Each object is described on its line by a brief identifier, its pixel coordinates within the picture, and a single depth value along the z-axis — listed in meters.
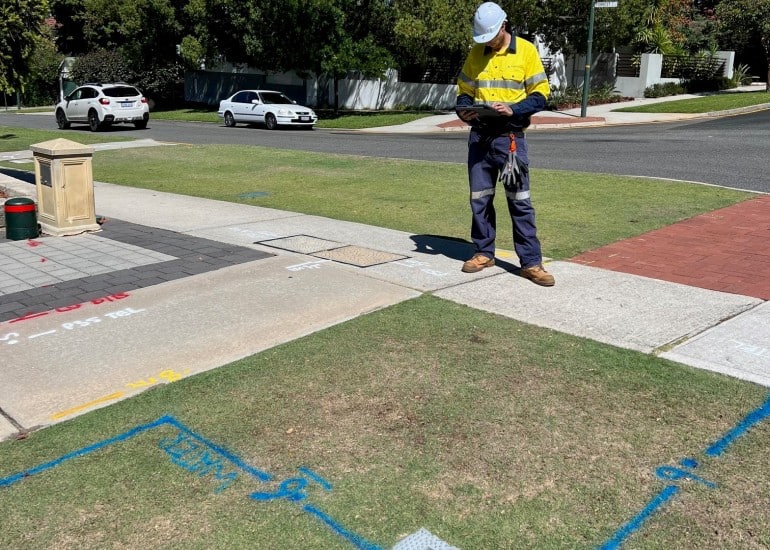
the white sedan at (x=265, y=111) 28.08
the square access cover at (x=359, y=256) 6.98
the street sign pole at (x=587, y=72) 26.91
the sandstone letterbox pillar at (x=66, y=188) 8.55
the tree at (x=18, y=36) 15.89
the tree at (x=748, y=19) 31.86
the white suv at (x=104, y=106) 27.30
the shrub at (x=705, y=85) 37.62
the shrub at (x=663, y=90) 35.78
